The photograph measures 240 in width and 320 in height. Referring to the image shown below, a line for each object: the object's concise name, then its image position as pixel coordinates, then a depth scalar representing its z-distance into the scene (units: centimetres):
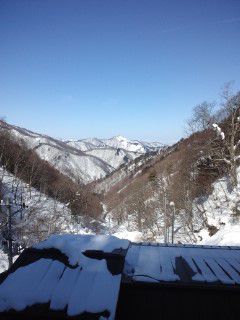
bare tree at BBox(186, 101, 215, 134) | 3006
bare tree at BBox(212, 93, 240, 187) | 2698
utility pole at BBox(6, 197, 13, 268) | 1666
